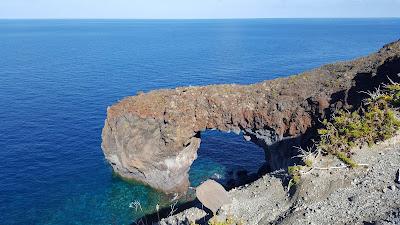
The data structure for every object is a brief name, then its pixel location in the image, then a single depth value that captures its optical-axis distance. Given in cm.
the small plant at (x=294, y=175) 2984
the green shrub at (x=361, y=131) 3068
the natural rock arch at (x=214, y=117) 4962
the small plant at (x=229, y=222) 2509
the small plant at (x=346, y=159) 2915
